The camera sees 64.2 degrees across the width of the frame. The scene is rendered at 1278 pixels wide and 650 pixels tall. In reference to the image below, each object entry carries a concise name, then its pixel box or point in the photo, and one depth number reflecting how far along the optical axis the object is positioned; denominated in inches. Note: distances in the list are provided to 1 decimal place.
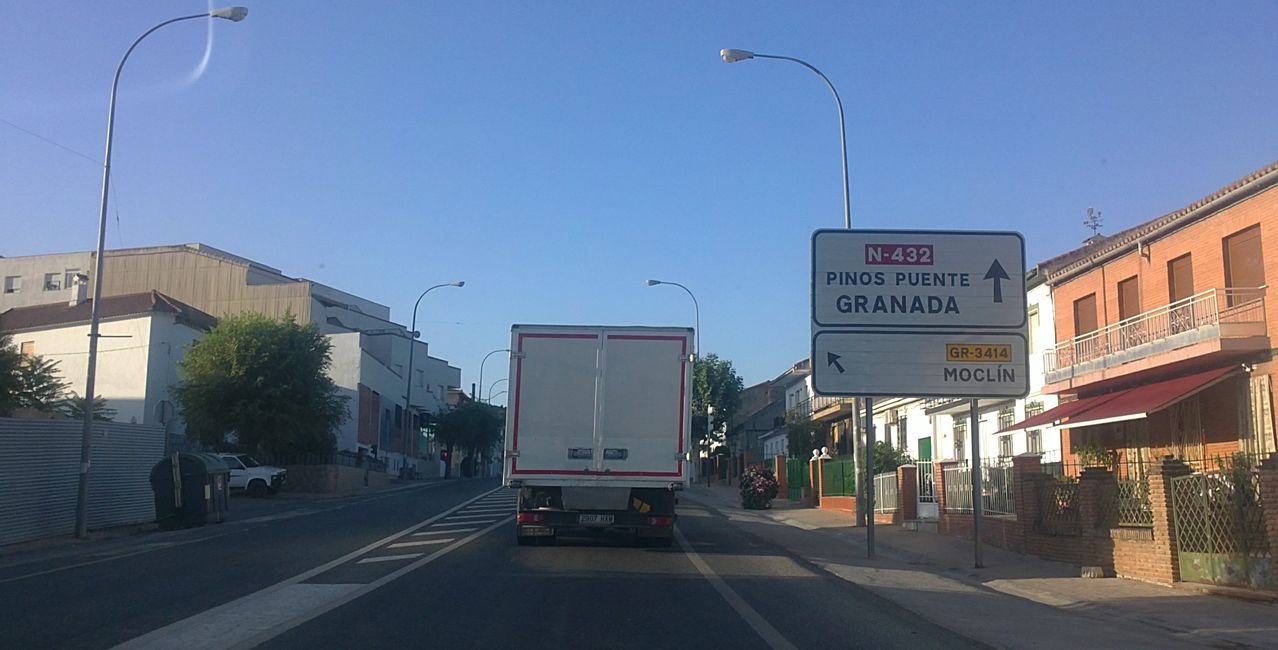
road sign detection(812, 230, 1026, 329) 626.2
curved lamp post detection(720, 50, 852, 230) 846.5
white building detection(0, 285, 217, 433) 1727.4
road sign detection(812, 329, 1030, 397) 618.2
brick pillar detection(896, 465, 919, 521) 942.4
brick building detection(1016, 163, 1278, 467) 764.6
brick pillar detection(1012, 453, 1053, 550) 650.2
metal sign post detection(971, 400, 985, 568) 589.6
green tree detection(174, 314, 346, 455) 1520.7
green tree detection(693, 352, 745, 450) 2471.7
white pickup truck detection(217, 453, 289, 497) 1423.5
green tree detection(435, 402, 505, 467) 3166.8
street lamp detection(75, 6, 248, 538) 756.6
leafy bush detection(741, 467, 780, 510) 1363.2
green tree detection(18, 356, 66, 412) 1108.5
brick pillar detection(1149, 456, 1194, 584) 500.1
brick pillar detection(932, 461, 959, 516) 821.2
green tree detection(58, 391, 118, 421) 1173.1
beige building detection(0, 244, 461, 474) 2429.9
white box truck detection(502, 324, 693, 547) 623.2
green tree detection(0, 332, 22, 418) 1075.9
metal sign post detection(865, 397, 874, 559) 646.5
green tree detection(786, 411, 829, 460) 1846.7
